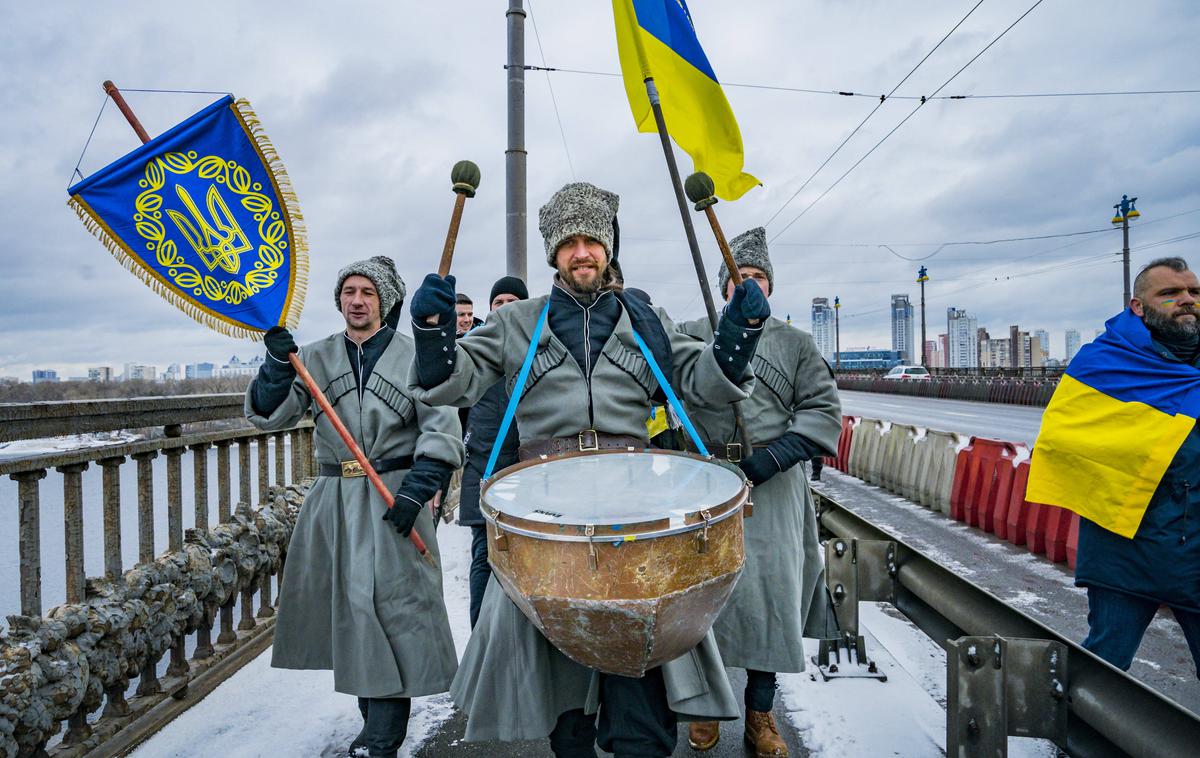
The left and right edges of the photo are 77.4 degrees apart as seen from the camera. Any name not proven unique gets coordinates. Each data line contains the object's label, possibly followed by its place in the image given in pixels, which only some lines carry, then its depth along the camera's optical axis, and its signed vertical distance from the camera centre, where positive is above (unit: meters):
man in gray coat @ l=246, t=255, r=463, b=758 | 2.95 -0.69
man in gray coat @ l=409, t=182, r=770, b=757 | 2.29 -0.09
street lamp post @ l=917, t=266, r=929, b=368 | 46.70 +4.42
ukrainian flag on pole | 3.18 +1.24
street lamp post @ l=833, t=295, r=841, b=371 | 62.78 +3.69
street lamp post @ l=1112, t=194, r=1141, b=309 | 26.23 +4.92
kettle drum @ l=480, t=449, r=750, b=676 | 1.72 -0.49
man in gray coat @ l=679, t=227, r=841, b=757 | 3.07 -0.63
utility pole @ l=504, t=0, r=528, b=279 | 6.78 +1.91
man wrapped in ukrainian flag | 3.00 -0.44
